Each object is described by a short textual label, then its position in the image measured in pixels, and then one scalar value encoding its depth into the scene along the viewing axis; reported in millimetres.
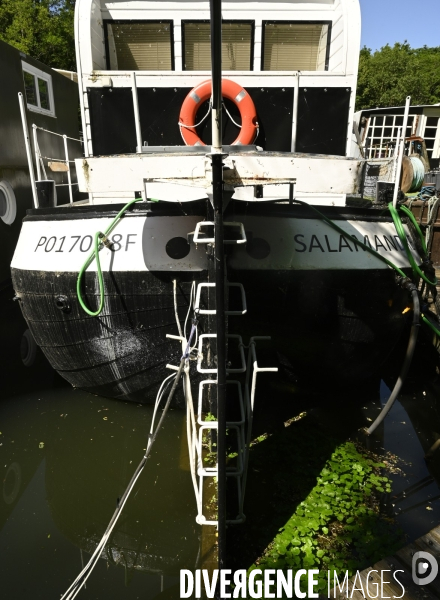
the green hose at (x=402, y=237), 4078
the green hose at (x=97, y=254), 3656
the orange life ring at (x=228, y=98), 4273
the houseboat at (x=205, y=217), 3195
